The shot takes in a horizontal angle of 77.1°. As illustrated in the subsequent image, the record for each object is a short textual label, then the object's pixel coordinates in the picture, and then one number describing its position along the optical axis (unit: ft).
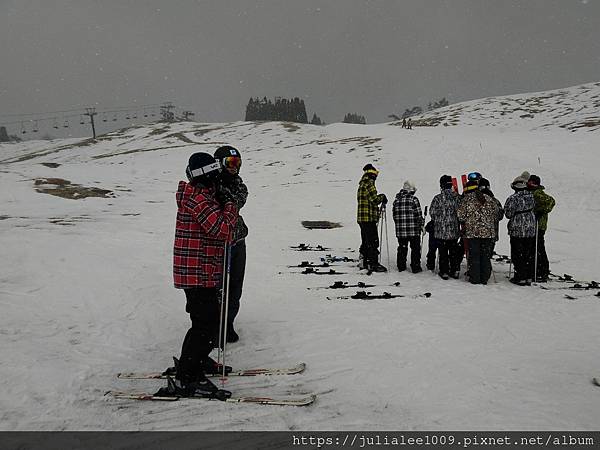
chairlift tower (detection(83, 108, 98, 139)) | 271.00
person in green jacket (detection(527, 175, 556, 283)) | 27.25
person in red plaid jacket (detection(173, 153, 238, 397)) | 12.69
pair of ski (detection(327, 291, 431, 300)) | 23.89
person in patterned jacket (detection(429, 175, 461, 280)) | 28.35
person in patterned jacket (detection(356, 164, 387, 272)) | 29.60
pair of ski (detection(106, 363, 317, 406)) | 12.51
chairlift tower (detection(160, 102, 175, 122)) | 366.29
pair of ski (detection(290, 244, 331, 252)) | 38.50
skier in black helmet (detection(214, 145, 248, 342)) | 15.56
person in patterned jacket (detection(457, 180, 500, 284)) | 26.61
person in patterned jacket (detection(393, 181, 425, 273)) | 29.73
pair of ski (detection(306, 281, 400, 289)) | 25.95
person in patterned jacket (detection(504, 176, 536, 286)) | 26.66
